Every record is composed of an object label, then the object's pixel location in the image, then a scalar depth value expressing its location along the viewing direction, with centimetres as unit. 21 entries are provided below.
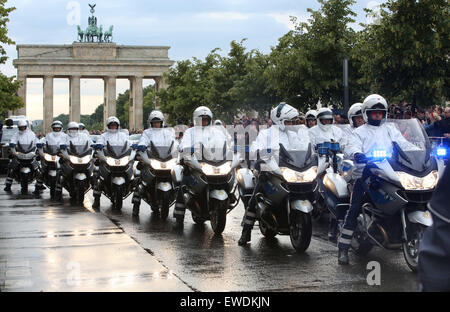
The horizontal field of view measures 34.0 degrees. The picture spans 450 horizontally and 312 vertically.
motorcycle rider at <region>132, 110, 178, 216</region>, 1364
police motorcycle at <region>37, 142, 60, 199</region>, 1838
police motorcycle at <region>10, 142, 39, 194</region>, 1997
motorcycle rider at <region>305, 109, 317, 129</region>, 1614
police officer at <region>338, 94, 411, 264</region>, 808
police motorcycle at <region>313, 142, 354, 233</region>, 842
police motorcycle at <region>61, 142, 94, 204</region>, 1627
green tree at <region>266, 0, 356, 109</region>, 2991
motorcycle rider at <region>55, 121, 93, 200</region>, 1675
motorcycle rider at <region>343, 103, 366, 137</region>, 1081
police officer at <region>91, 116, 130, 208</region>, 1516
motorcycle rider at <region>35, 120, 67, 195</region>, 1886
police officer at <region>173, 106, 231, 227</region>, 1102
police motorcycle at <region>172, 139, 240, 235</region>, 1045
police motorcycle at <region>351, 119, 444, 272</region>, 737
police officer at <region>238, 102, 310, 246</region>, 924
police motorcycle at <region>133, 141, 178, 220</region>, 1303
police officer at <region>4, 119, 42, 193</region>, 1995
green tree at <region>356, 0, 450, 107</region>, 2219
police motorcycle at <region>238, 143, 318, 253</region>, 873
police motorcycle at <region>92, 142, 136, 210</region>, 1470
